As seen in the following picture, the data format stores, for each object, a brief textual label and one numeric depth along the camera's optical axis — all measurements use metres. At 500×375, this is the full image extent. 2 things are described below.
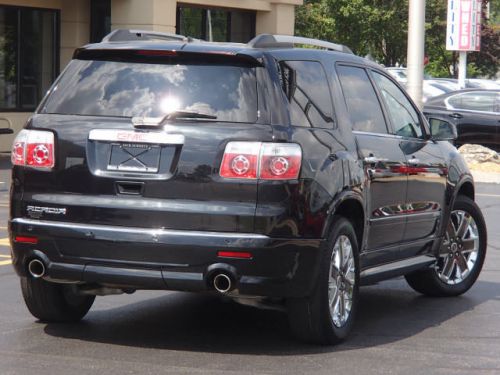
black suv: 9.06
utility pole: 29.78
